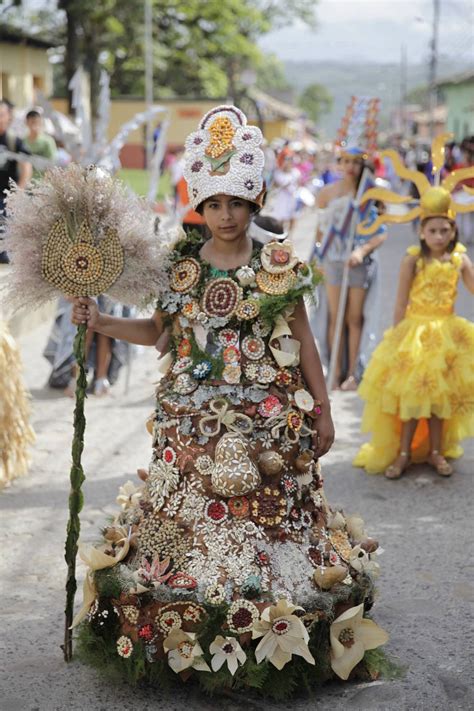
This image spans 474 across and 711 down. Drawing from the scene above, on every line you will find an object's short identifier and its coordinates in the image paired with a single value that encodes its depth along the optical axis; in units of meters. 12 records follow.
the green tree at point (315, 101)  162.50
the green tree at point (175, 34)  38.06
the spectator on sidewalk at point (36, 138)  11.63
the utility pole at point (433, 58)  57.19
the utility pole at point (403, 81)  103.71
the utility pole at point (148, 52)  32.91
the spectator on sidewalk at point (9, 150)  10.31
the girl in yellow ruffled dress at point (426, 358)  6.43
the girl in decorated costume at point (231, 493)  3.62
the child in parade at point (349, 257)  8.70
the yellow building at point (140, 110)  52.67
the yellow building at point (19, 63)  35.06
